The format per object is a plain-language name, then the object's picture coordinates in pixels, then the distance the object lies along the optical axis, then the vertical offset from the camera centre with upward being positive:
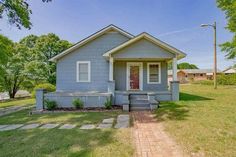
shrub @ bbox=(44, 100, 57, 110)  6.64 -1.34
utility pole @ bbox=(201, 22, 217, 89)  13.69 +3.26
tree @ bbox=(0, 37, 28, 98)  13.43 +0.93
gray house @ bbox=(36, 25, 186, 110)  8.66 +0.90
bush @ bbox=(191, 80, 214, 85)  23.05 -0.50
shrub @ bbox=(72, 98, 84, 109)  6.74 -1.30
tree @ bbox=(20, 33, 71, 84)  14.26 +3.32
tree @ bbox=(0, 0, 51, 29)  7.33 +4.52
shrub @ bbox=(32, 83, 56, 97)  10.95 -0.51
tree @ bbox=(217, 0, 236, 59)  11.00 +5.43
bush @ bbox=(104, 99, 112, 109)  6.57 -1.33
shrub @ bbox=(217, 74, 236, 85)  22.01 +0.10
